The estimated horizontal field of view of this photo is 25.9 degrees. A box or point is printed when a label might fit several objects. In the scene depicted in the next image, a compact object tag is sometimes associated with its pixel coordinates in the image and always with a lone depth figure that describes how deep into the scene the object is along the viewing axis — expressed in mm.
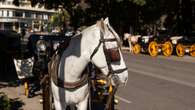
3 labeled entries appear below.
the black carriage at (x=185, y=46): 28594
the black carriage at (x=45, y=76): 6863
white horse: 5168
